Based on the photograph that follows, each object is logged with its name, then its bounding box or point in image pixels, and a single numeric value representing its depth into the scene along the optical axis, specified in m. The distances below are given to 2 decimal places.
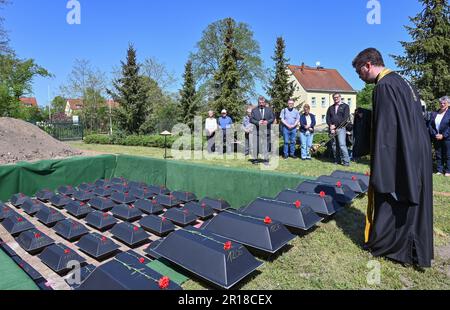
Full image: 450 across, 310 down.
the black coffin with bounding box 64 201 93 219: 6.08
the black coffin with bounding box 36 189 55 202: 7.02
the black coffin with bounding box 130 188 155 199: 6.86
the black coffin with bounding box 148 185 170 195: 7.15
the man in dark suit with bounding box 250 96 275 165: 8.80
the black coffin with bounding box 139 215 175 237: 5.12
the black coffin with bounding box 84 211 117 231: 5.44
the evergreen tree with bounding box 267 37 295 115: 24.00
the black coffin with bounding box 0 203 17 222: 5.74
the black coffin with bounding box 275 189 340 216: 3.81
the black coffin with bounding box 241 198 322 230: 3.47
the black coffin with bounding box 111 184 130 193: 7.29
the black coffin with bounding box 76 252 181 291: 2.11
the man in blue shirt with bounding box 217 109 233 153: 10.23
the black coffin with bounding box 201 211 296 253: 2.98
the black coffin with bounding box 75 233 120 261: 4.29
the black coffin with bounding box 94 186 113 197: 7.13
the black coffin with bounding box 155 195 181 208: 6.48
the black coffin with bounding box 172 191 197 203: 6.78
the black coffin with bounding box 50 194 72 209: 6.61
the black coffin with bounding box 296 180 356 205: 4.25
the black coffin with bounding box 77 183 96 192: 7.48
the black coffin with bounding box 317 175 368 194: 4.67
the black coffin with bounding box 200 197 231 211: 6.13
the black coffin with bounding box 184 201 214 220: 5.79
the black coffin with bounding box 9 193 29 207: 6.60
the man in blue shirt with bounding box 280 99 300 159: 8.87
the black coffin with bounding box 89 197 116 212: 6.36
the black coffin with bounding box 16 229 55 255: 4.55
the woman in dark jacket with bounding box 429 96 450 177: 6.84
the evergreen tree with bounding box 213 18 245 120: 21.09
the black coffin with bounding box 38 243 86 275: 3.93
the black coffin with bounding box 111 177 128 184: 8.21
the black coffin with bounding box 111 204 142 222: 5.88
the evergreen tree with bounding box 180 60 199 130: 26.11
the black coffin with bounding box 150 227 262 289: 2.41
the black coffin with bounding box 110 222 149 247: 4.74
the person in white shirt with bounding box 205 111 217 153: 10.39
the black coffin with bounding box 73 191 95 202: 6.86
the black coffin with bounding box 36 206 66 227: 5.61
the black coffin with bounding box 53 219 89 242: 5.00
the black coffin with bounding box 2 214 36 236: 5.17
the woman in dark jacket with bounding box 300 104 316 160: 8.73
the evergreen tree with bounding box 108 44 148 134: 22.08
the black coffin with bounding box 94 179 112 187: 7.94
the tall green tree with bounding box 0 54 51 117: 23.38
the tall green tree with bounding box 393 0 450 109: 11.68
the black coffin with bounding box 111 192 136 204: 6.69
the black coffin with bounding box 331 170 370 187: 5.01
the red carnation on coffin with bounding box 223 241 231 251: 2.56
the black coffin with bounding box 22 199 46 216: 6.15
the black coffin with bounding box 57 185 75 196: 7.18
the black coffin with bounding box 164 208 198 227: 5.52
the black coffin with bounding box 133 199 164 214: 6.12
